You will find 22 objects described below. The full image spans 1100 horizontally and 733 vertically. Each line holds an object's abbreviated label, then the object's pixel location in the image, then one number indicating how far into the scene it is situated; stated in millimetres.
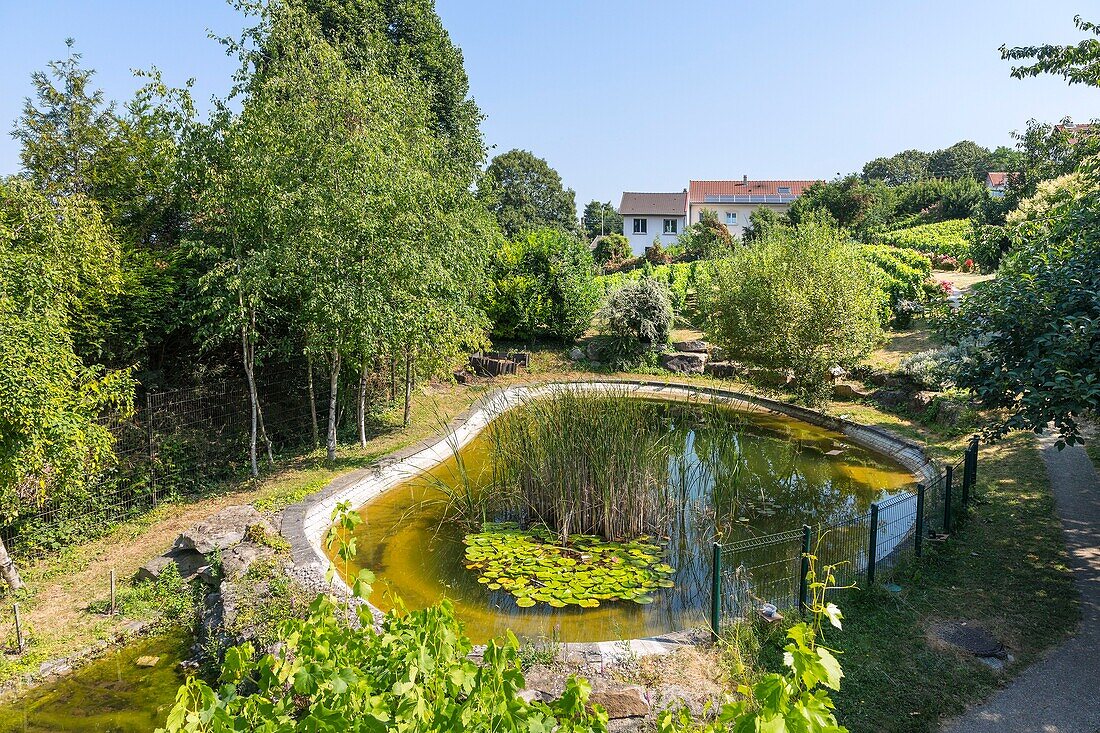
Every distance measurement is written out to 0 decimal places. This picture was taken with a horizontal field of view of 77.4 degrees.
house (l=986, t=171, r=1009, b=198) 53406
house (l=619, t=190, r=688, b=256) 54094
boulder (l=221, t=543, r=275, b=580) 6219
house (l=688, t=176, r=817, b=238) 58812
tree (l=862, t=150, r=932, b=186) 75544
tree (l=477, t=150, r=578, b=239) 45875
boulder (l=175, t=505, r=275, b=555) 6676
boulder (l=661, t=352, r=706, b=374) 16812
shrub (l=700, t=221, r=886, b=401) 11617
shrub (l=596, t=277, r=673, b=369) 17125
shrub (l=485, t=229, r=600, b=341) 18031
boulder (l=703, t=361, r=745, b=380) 16297
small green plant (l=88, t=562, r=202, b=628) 6098
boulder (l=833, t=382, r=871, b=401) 13633
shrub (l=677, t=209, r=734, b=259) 35500
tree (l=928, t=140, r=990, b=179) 66688
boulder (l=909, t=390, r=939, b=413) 12203
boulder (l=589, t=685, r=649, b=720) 4238
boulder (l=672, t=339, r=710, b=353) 17766
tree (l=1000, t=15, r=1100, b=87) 7152
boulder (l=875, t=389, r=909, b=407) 12883
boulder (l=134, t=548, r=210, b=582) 6590
